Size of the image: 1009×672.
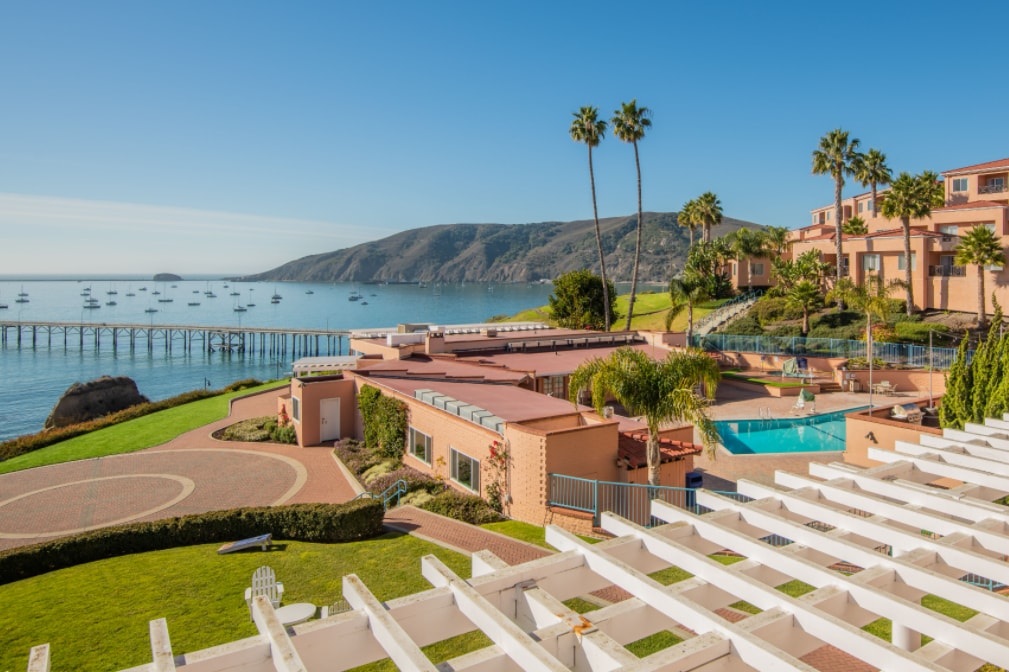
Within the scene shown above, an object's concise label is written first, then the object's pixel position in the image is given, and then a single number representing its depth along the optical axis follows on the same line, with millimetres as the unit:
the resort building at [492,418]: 18406
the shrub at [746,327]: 53375
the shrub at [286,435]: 30219
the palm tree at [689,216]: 72062
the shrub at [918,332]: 43750
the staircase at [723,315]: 57422
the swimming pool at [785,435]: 29594
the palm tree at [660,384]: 16922
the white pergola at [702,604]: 3354
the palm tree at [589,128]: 57938
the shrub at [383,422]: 25422
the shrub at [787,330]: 51153
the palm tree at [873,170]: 54781
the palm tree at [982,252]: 43531
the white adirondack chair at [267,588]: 12531
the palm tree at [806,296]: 49281
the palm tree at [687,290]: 47906
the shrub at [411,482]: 21812
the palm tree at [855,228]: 61181
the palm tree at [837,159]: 52406
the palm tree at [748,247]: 65875
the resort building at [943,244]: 47625
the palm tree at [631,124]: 56062
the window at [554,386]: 33812
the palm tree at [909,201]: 47562
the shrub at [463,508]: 18703
